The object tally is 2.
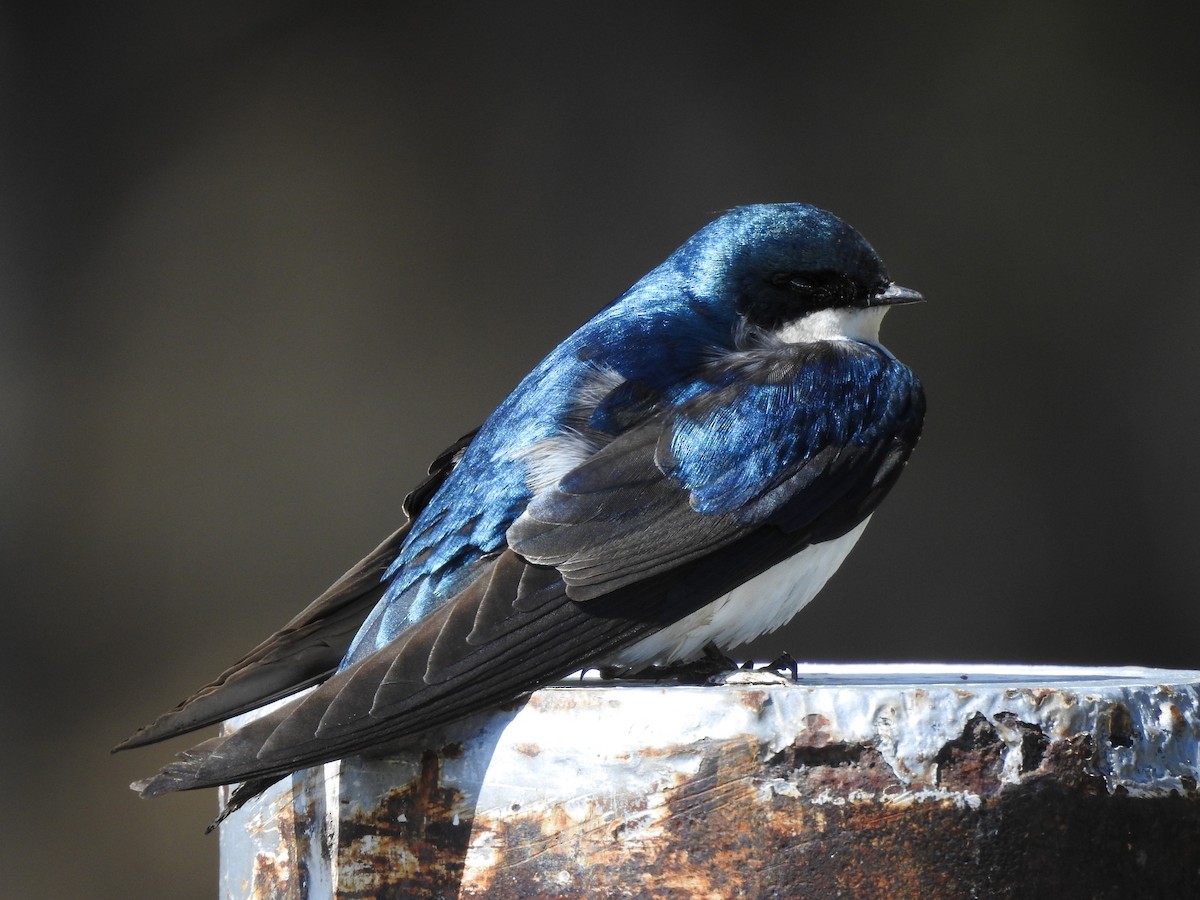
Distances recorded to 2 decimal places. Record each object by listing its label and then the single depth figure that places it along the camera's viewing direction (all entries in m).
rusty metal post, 2.71
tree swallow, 2.72
